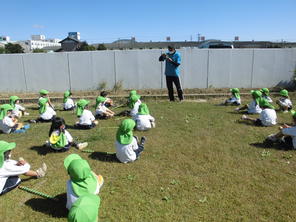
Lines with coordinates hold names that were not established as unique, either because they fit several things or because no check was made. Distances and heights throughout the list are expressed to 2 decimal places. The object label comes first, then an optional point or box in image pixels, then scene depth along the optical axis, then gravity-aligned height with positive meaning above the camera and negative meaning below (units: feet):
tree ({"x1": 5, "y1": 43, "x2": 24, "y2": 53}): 145.86 +3.24
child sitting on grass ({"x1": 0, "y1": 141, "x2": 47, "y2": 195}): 12.17 -5.68
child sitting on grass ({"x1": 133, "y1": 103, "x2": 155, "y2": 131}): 21.99 -5.57
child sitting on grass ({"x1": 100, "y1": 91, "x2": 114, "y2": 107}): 32.01 -6.12
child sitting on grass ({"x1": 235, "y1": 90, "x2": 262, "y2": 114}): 26.54 -5.47
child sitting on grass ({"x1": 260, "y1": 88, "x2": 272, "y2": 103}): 27.89 -4.42
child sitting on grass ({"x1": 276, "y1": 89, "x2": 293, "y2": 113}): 27.35 -5.43
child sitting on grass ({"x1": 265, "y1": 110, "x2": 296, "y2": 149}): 17.12 -5.82
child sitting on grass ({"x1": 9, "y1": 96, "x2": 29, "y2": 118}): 27.72 -5.82
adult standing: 32.08 -1.82
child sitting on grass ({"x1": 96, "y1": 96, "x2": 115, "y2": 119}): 26.84 -5.80
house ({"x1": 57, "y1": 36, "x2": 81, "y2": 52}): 155.49 +5.78
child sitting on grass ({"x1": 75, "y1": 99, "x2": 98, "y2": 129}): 23.29 -5.61
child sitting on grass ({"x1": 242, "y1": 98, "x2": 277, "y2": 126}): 22.30 -5.44
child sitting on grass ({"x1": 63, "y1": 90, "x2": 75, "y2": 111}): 32.09 -6.05
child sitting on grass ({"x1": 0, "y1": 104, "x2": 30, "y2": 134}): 22.45 -5.77
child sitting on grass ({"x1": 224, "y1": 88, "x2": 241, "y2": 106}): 31.86 -5.78
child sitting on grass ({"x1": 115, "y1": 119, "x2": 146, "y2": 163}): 15.59 -5.45
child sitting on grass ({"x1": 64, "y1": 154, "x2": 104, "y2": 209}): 10.14 -5.15
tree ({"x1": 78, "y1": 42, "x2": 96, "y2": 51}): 129.72 +3.05
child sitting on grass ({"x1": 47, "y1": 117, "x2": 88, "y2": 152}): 17.08 -5.48
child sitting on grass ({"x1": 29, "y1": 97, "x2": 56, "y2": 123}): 26.27 -5.91
